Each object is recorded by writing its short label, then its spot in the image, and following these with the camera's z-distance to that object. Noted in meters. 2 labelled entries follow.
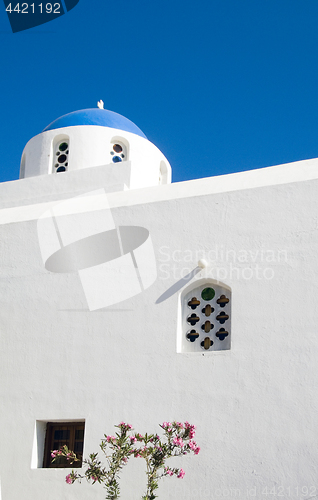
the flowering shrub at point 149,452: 6.06
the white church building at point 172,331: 6.74
